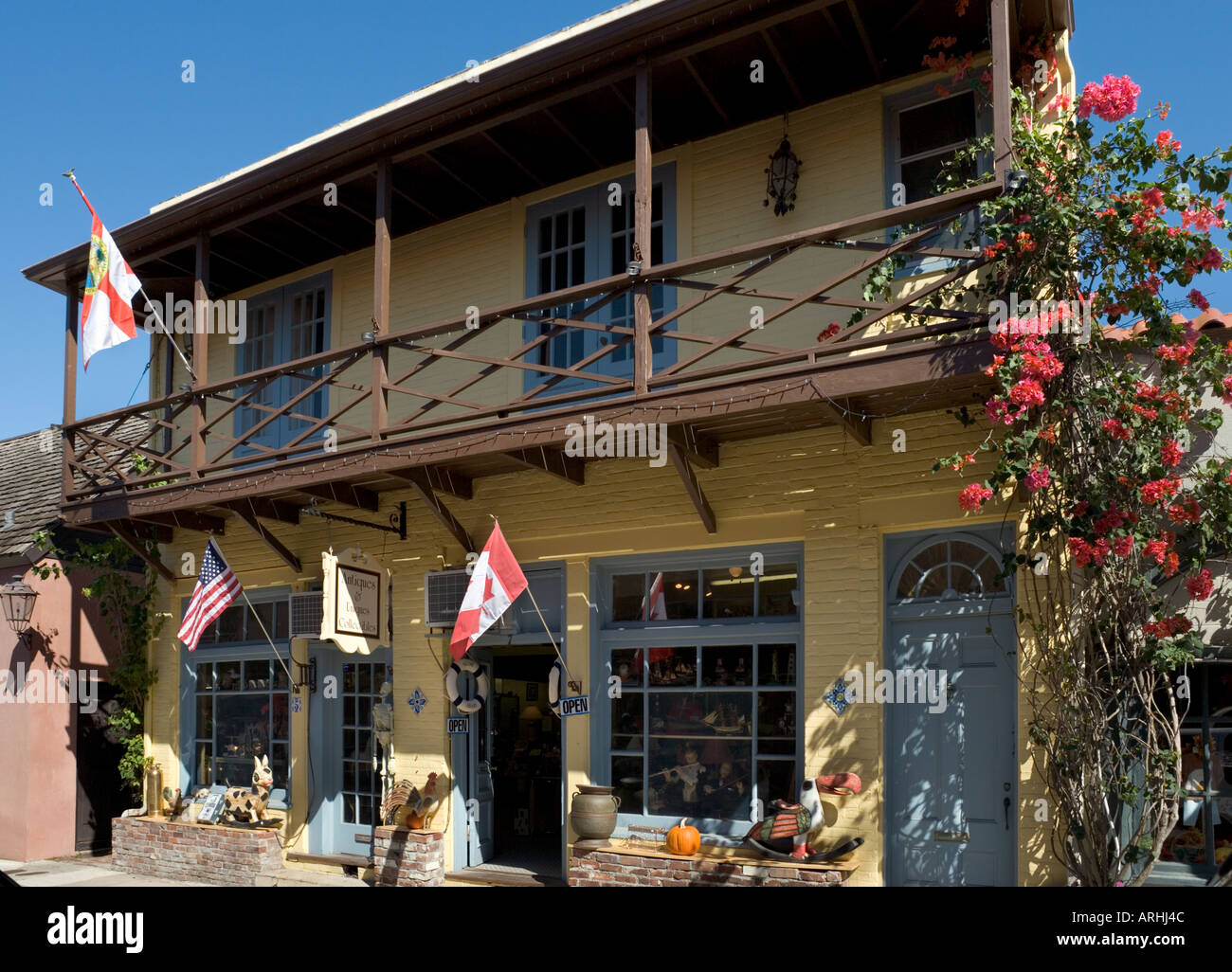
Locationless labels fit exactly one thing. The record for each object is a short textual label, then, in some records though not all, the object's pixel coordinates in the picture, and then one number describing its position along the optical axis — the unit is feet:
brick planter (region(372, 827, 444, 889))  32.22
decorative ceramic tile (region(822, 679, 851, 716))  26.40
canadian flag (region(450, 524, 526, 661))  27.99
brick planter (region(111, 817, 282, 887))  36.06
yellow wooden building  25.77
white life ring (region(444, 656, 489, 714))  33.30
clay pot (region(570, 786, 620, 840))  28.84
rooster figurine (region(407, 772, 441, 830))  32.60
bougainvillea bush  22.13
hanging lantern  30.25
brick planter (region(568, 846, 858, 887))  25.07
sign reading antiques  32.22
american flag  34.58
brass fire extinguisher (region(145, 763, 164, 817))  40.88
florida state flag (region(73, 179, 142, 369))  34.88
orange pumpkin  27.32
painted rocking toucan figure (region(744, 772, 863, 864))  25.49
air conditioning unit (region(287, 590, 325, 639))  35.83
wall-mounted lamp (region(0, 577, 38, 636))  40.47
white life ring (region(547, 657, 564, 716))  31.12
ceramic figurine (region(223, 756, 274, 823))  37.32
